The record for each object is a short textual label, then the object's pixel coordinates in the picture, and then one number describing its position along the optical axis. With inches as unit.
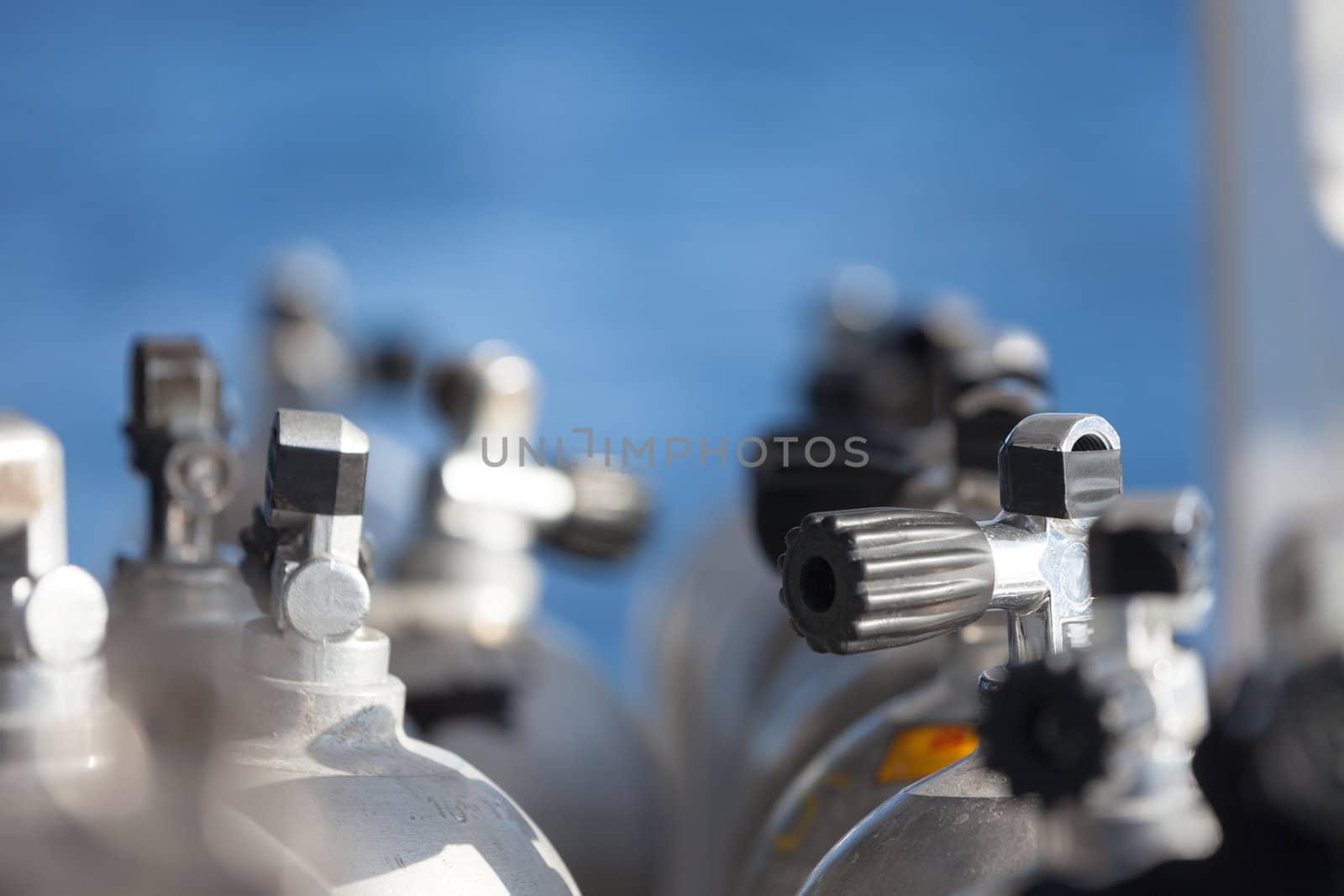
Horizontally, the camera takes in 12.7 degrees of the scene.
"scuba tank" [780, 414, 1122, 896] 62.4
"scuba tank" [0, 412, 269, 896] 64.3
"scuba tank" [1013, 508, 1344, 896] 59.5
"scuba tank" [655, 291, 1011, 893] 71.3
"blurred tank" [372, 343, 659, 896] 78.5
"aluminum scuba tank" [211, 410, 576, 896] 64.2
